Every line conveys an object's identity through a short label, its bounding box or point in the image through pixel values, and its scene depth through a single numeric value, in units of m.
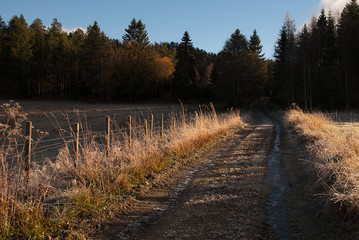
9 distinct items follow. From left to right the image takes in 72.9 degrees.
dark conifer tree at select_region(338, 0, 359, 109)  33.62
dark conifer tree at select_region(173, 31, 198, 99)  53.72
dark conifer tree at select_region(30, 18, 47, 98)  62.12
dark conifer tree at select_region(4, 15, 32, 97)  58.44
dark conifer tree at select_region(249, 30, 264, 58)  60.39
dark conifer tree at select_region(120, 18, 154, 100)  58.62
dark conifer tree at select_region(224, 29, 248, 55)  42.94
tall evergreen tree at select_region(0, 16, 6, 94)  57.47
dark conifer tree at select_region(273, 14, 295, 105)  37.16
